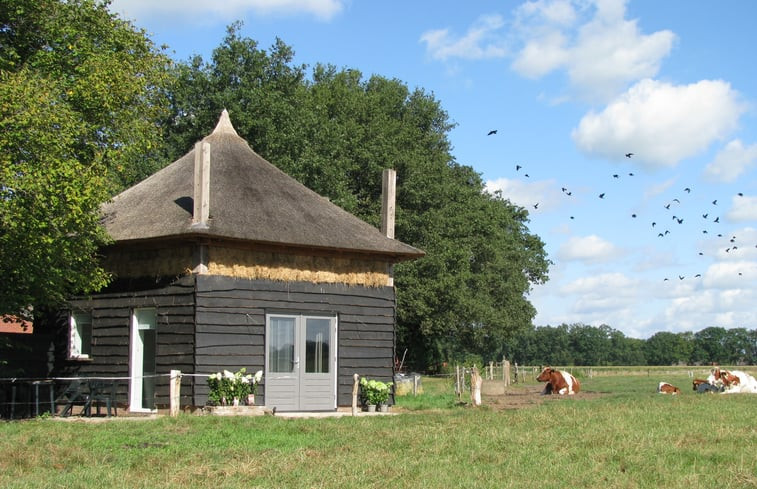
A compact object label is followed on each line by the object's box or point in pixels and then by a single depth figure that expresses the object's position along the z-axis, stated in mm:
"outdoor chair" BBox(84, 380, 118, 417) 19231
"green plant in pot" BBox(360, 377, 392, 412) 21844
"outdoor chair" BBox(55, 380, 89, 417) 18922
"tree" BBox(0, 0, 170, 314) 17203
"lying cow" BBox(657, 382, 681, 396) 28203
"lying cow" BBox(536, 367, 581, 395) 28766
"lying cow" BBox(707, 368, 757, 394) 28266
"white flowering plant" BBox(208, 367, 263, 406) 19625
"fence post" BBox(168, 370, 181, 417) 18172
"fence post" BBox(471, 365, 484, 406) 21672
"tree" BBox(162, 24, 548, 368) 37875
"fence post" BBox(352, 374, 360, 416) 20250
